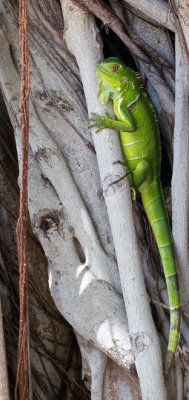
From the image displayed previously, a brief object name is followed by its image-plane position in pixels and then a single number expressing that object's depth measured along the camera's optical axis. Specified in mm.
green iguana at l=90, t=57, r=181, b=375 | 2431
